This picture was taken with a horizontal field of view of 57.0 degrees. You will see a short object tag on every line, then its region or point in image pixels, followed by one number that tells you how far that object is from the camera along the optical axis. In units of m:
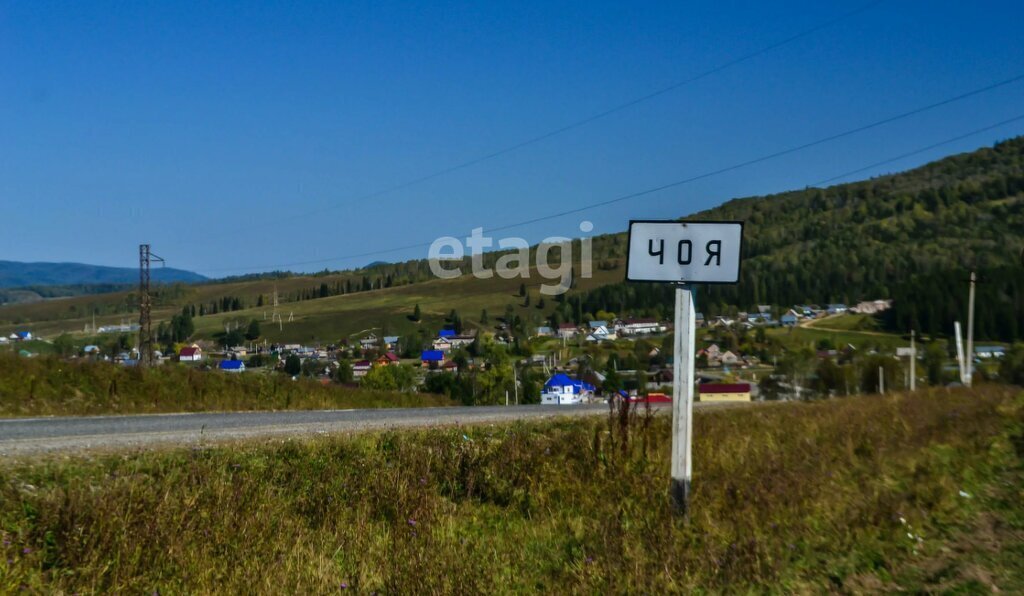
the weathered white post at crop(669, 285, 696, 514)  7.45
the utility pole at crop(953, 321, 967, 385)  35.67
